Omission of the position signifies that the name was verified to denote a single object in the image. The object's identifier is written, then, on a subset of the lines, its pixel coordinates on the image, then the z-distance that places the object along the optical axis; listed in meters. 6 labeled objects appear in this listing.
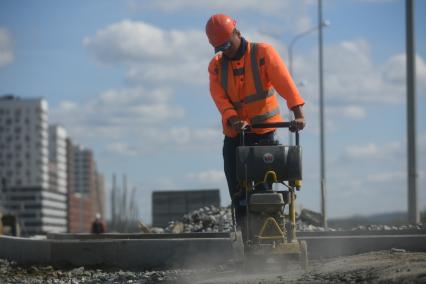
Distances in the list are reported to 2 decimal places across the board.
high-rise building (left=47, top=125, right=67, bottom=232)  167.38
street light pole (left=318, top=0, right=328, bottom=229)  42.25
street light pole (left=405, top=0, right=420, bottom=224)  18.53
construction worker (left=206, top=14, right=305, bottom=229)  8.15
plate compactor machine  7.43
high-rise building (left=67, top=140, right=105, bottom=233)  180.94
